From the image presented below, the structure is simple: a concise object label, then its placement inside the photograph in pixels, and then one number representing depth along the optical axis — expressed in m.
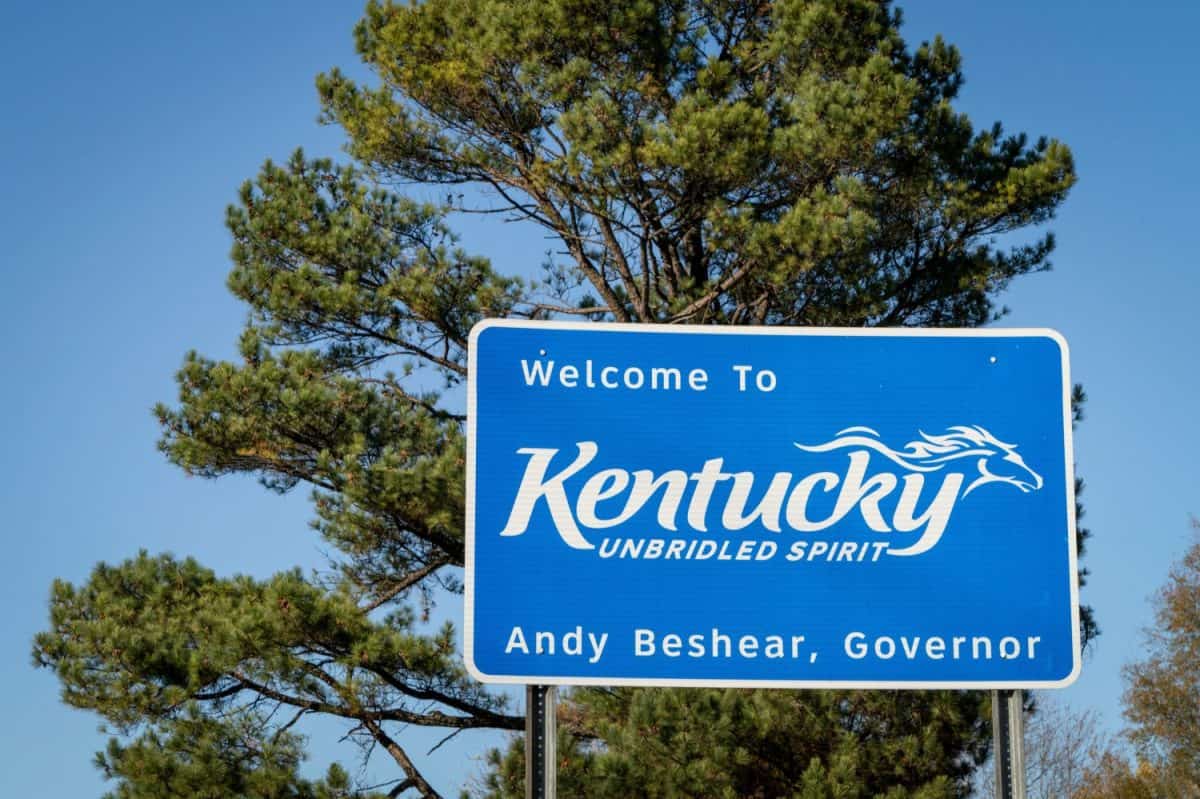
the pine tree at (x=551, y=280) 12.45
